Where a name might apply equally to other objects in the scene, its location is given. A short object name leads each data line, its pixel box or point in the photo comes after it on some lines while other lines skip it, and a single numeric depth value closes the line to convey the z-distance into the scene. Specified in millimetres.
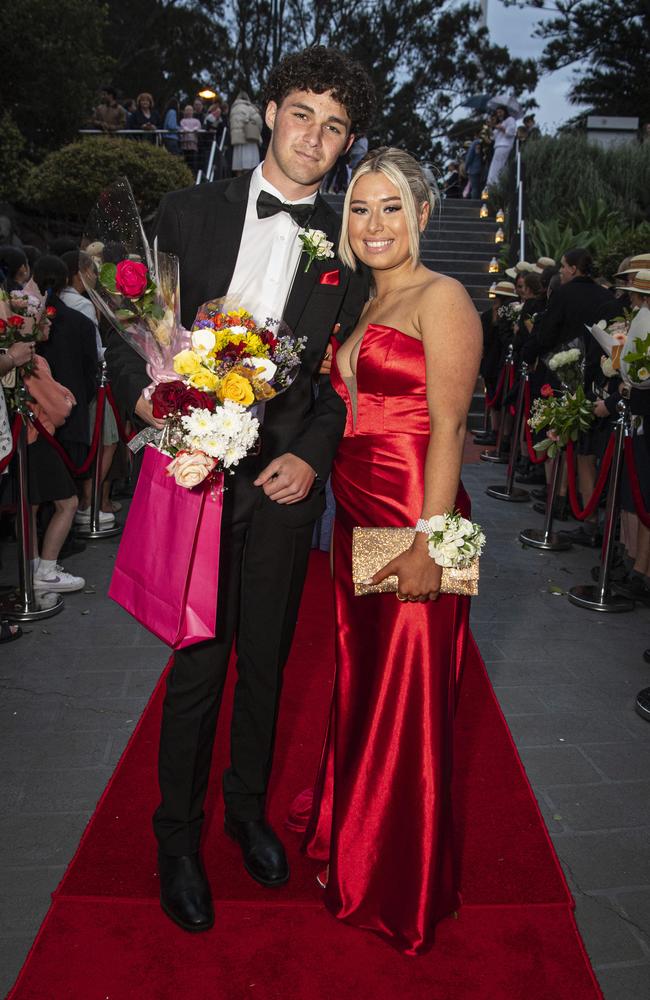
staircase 16359
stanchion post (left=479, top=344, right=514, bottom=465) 10133
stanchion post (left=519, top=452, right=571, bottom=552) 7184
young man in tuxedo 2682
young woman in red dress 2504
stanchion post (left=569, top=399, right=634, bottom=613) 5777
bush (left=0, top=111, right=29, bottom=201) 16281
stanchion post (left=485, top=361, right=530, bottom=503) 8734
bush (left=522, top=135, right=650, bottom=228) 16234
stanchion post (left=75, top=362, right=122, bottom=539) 6914
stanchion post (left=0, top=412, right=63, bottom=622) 5301
